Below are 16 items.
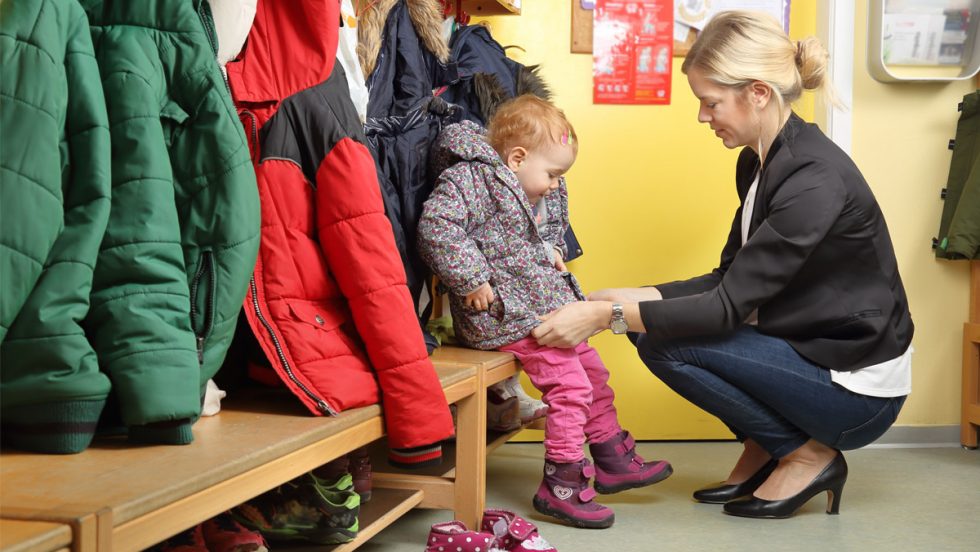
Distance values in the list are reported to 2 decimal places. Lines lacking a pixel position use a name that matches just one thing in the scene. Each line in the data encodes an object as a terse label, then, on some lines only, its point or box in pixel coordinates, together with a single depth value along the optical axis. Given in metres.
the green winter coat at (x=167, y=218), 1.15
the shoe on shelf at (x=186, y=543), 1.38
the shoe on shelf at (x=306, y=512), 1.57
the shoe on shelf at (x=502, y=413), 2.56
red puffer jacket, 1.54
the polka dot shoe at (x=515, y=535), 1.91
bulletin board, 3.15
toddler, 2.19
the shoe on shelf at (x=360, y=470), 1.85
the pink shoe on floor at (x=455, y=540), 1.83
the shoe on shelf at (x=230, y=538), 1.44
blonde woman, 2.17
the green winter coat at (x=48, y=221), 1.06
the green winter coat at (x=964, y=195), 3.02
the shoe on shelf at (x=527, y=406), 2.70
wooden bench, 0.95
